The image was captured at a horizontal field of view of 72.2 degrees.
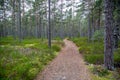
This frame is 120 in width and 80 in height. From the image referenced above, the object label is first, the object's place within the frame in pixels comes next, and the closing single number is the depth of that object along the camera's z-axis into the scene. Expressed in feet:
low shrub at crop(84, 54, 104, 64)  20.60
